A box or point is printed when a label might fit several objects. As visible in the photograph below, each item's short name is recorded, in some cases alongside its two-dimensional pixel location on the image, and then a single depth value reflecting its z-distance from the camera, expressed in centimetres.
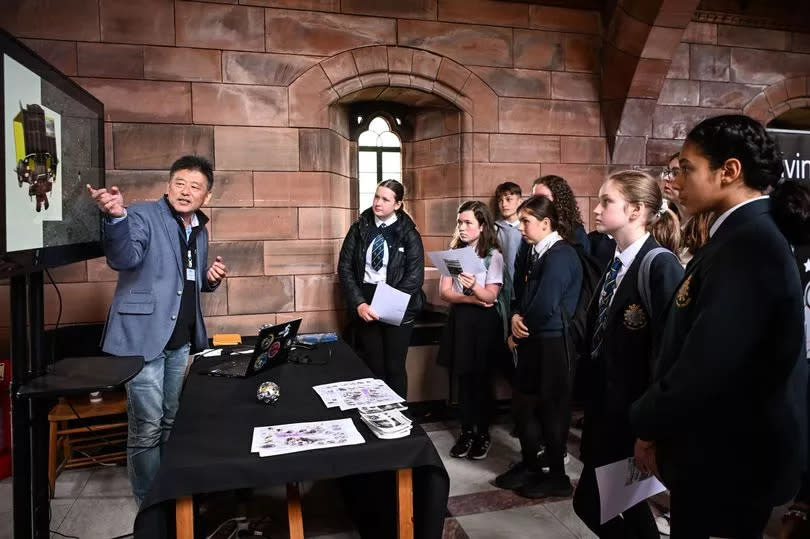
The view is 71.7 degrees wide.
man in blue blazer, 225
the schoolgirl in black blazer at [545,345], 270
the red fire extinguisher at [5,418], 313
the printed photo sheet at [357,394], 195
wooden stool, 302
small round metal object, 196
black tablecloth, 150
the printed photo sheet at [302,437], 160
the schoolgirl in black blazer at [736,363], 116
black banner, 242
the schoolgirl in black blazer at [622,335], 168
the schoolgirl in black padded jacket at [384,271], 345
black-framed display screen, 149
